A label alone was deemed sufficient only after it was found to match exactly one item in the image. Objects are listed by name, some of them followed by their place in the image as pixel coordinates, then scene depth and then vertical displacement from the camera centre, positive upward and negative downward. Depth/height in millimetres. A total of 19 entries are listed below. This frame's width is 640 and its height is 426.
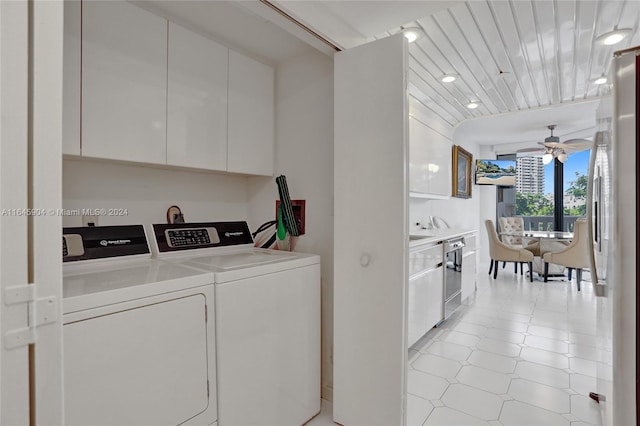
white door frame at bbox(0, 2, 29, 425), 700 +31
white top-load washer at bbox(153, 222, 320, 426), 1430 -559
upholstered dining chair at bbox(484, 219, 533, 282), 5121 -654
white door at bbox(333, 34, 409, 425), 1660 -115
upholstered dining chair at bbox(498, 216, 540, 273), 5586 -443
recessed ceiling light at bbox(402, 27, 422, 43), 2159 +1230
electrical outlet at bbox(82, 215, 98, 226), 1659 -46
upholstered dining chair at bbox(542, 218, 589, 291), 4621 -618
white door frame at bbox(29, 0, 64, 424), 747 +23
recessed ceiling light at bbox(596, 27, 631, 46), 2258 +1270
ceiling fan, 4734 +1007
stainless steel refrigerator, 1181 -80
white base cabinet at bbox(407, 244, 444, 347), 2586 -686
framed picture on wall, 4834 +637
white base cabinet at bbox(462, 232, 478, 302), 3746 -659
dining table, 5172 -536
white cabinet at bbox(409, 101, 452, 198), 3312 +606
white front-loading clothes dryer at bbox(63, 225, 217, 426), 1030 -467
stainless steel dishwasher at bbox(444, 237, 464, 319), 3229 -661
